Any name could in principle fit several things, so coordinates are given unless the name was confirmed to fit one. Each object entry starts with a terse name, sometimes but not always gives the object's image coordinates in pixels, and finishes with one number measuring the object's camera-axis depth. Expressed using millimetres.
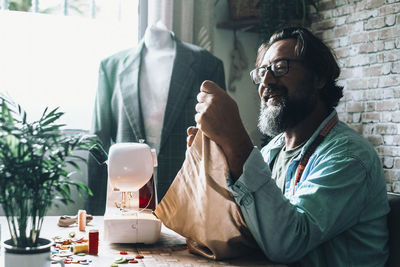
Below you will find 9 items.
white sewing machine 1501
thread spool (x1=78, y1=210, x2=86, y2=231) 1732
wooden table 1325
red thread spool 1394
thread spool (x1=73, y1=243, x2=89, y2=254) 1393
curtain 3357
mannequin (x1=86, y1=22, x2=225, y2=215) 2965
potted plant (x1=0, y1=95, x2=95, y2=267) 957
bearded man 1351
